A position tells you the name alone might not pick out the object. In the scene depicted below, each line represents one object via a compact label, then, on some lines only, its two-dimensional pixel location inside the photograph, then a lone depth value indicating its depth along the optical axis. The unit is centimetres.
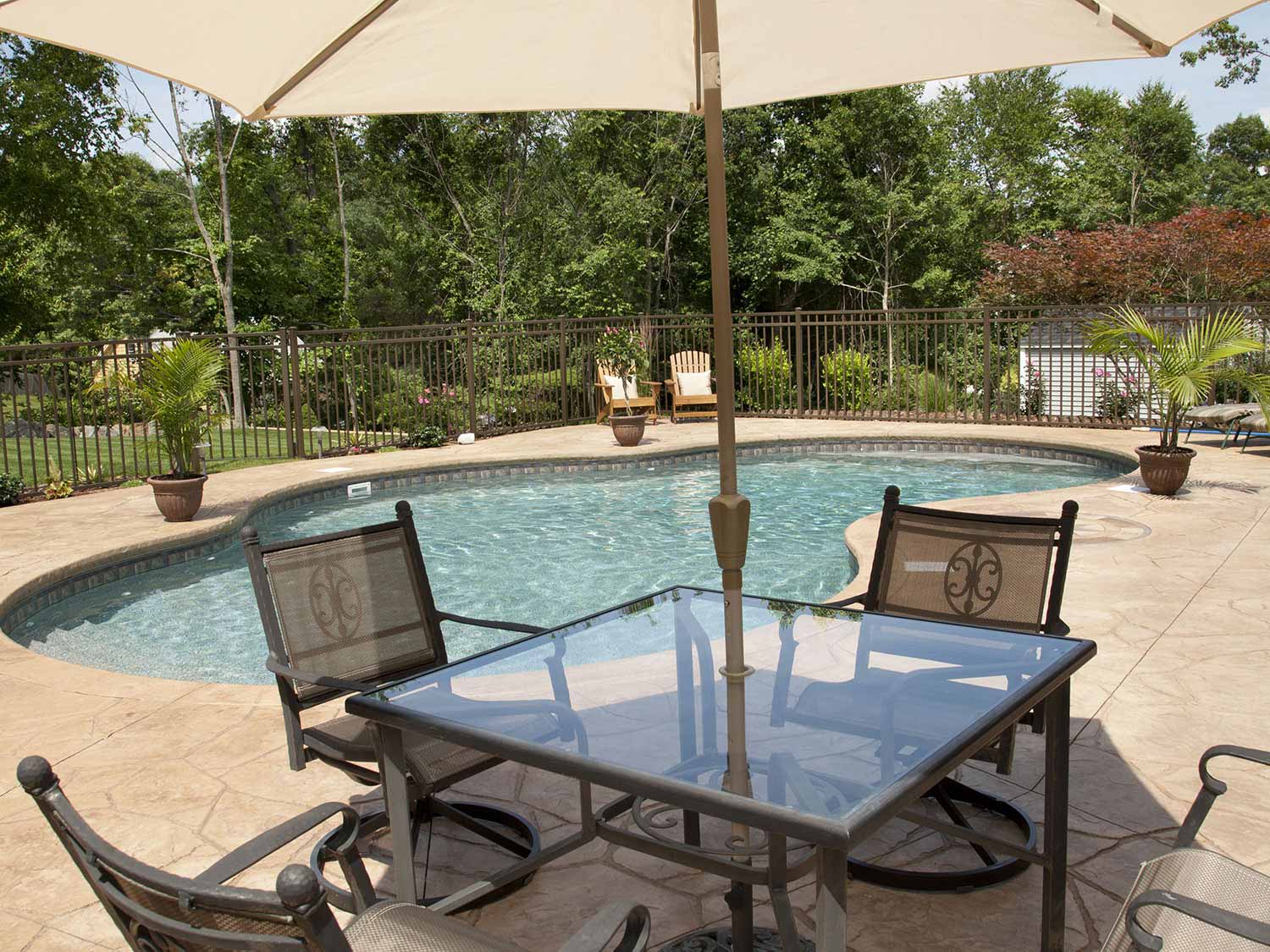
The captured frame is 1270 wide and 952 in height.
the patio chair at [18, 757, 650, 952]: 112
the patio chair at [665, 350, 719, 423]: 1406
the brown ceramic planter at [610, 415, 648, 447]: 1137
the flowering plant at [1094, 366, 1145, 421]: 1262
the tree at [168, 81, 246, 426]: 2062
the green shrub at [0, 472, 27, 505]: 871
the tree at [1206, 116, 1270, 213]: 3316
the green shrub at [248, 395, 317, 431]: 1750
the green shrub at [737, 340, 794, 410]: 1520
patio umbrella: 225
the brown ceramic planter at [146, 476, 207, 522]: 759
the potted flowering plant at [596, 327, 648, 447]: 1320
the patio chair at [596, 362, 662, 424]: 1356
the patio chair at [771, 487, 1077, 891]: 242
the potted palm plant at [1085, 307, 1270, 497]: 744
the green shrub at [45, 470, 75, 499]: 904
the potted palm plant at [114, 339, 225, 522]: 754
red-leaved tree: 1548
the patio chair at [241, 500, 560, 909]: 252
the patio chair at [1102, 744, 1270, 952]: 142
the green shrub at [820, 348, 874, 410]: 1431
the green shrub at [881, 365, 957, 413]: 1327
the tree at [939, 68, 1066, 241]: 2719
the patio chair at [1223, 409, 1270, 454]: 1048
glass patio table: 163
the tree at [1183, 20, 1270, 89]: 2278
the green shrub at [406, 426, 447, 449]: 1218
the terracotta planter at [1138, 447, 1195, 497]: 755
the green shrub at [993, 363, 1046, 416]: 1347
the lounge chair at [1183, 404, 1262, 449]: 1015
